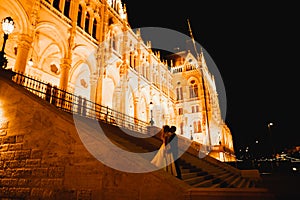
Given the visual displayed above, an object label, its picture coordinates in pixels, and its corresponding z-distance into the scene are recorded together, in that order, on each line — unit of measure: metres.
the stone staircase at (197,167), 7.24
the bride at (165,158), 5.71
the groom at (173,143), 6.25
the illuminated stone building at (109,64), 15.23
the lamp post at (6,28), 7.59
